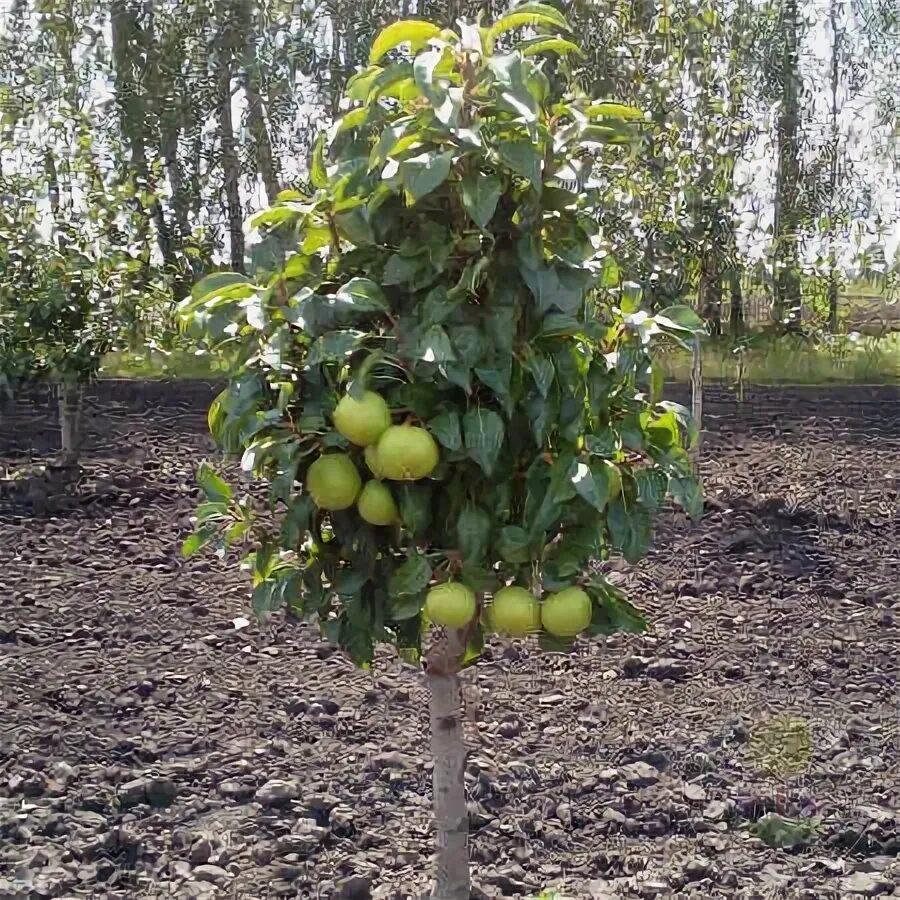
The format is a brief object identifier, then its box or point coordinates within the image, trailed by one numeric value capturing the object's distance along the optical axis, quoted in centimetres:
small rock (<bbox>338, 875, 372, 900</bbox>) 278
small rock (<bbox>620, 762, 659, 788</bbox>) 330
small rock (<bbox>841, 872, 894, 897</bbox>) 278
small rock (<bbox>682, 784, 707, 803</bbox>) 321
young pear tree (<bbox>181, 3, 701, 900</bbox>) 188
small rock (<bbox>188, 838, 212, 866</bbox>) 293
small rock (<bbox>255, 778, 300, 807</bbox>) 318
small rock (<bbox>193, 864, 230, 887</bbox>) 285
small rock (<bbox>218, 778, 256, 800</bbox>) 324
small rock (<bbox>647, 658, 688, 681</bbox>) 403
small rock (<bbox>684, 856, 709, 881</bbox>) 285
